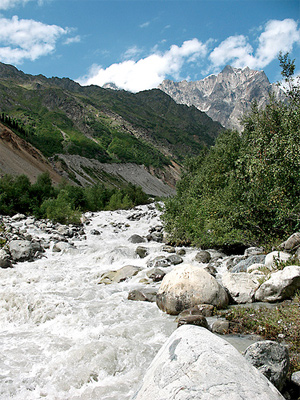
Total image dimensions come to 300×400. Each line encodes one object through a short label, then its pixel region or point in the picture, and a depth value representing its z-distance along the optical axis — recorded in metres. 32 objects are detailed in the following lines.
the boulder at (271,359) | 3.81
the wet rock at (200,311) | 7.48
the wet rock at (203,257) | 13.53
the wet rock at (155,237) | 20.86
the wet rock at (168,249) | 16.51
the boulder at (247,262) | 10.71
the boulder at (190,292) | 8.02
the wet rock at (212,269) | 11.29
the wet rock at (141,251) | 16.29
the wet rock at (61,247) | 17.52
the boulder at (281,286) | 7.36
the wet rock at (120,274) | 11.98
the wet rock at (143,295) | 9.37
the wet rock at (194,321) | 6.36
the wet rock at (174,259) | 13.79
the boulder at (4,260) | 12.91
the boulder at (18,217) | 26.00
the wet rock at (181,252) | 15.57
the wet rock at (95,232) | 24.75
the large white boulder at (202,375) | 2.78
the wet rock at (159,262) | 13.36
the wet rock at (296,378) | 3.90
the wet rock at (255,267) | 9.65
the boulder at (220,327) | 6.37
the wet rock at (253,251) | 12.08
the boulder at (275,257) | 9.02
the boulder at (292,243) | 9.99
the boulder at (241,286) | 8.34
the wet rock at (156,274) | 11.53
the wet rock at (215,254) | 13.76
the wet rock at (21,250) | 14.44
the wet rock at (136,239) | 20.66
